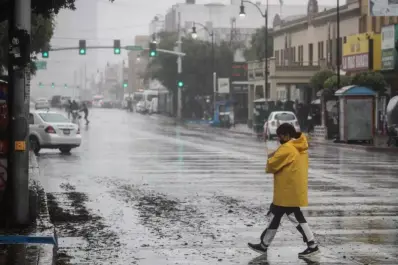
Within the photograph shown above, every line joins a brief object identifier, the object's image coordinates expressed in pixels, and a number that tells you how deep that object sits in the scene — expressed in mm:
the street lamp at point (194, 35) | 75869
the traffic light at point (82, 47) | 68700
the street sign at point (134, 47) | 73788
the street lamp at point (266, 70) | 58228
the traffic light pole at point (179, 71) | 89500
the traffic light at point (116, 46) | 71688
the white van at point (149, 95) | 118462
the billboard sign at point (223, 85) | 76888
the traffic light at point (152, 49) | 71375
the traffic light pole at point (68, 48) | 70312
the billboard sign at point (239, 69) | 82625
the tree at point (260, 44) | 88312
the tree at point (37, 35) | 33162
